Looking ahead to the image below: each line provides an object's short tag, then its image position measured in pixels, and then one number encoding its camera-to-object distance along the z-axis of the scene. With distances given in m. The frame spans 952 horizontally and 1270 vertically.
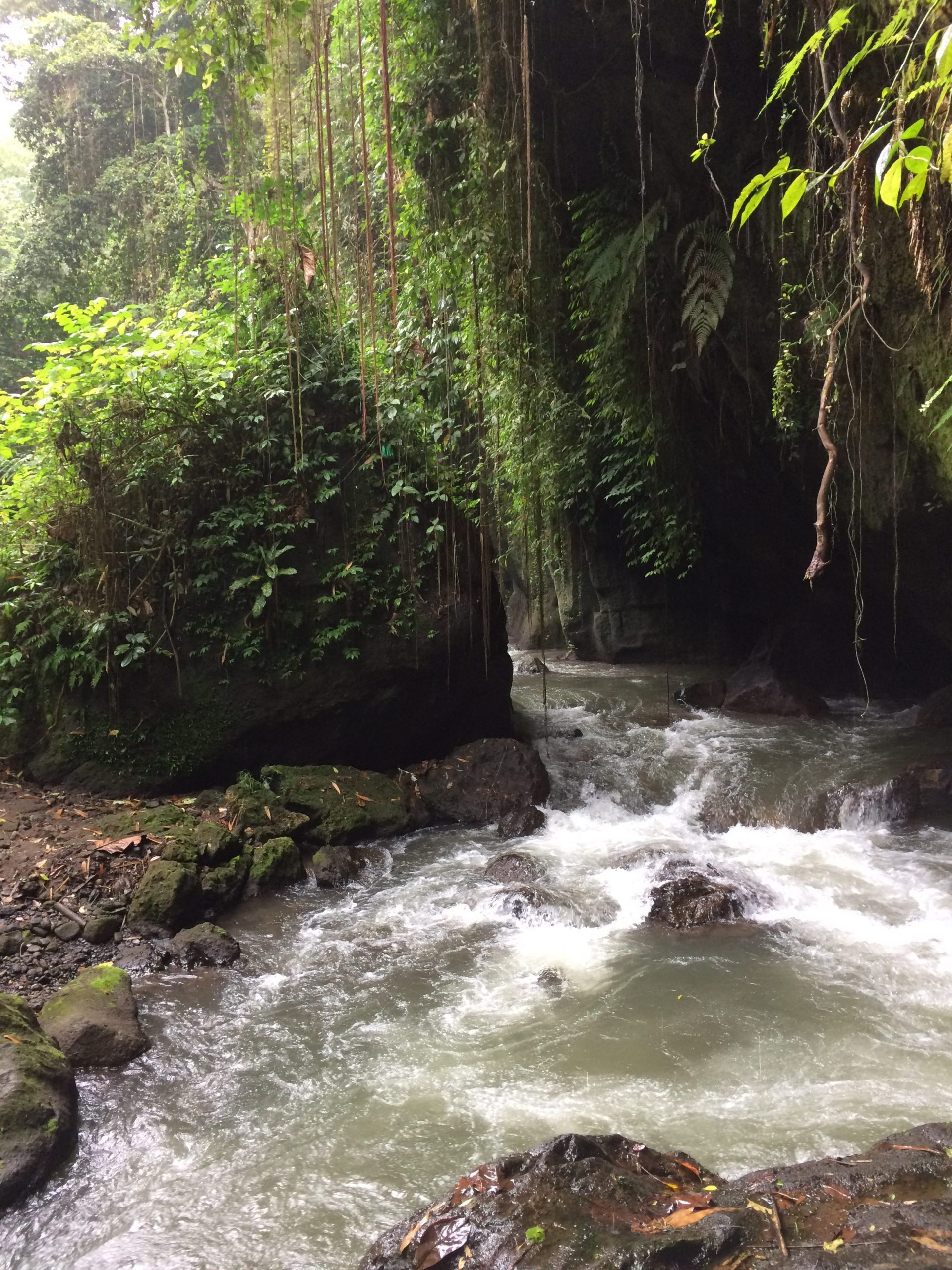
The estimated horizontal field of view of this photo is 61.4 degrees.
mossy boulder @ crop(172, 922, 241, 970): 5.17
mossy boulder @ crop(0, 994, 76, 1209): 3.23
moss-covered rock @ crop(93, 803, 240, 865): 6.10
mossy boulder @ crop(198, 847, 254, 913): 5.84
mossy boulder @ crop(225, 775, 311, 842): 6.70
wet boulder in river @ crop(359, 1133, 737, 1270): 2.34
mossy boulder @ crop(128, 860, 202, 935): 5.48
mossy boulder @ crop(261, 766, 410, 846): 7.12
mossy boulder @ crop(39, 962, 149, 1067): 4.09
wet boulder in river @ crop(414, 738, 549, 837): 7.89
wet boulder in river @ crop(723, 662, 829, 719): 10.95
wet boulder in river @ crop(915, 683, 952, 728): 9.50
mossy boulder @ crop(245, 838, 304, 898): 6.21
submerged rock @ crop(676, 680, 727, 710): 11.82
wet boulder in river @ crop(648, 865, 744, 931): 5.55
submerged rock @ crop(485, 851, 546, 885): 6.40
